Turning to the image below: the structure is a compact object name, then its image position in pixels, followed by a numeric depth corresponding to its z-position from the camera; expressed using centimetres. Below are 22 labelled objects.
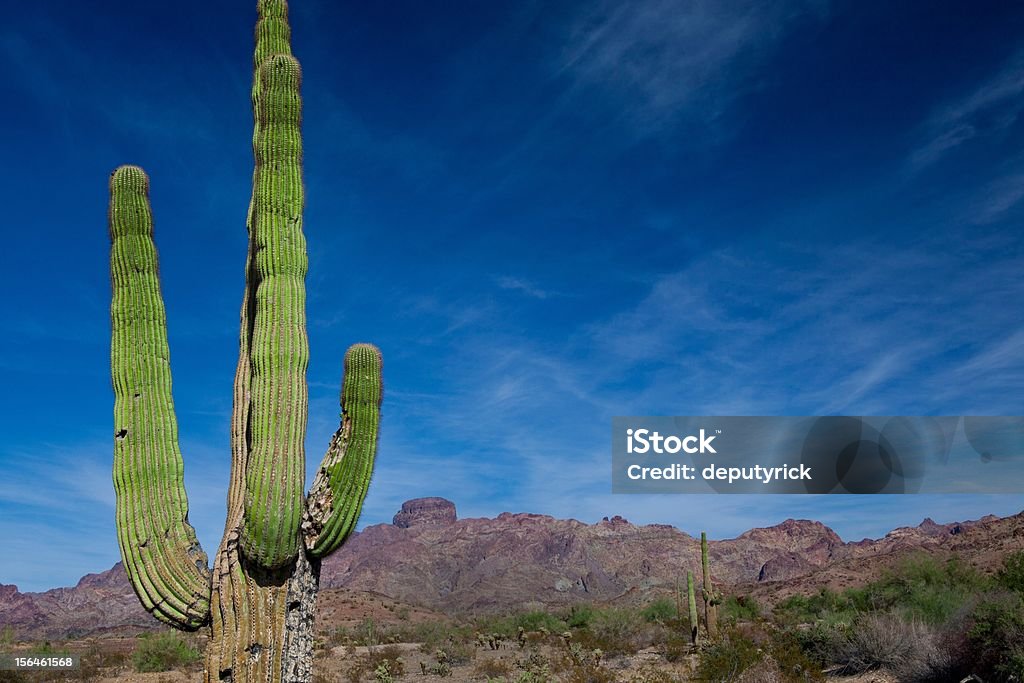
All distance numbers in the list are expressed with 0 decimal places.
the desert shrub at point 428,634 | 2858
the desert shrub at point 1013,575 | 1739
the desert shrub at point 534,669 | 1622
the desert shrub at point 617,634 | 2365
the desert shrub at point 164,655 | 2255
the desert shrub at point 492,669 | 1925
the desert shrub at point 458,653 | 2297
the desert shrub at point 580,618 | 3026
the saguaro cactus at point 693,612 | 2205
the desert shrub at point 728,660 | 1554
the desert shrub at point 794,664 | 1529
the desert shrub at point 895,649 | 1440
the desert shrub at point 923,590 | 1966
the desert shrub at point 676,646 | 2100
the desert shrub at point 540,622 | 3128
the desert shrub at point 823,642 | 1739
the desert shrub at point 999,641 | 1221
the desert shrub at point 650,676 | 1580
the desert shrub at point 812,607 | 2775
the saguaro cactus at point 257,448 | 718
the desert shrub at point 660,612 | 3144
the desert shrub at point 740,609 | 3074
